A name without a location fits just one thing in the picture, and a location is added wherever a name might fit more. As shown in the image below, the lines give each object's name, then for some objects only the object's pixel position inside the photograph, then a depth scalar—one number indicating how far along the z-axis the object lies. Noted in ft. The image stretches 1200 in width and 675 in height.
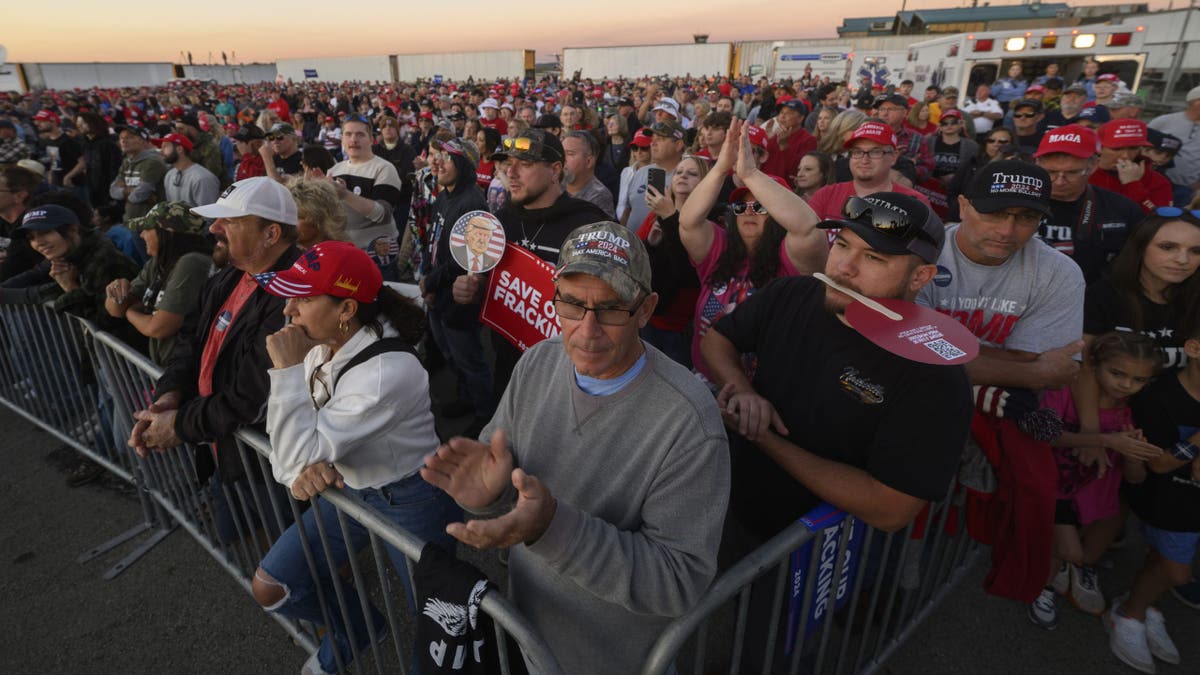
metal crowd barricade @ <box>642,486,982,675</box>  5.66
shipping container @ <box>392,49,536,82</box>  170.71
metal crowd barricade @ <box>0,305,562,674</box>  6.93
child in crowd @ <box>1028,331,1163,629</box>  9.59
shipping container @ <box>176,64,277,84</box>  204.54
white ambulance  41.45
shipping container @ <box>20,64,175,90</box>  149.28
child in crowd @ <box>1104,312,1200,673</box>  9.61
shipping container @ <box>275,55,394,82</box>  191.72
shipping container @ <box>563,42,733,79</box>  142.61
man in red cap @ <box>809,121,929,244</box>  12.75
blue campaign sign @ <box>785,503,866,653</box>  6.53
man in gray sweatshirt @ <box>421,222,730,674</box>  4.75
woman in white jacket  7.22
